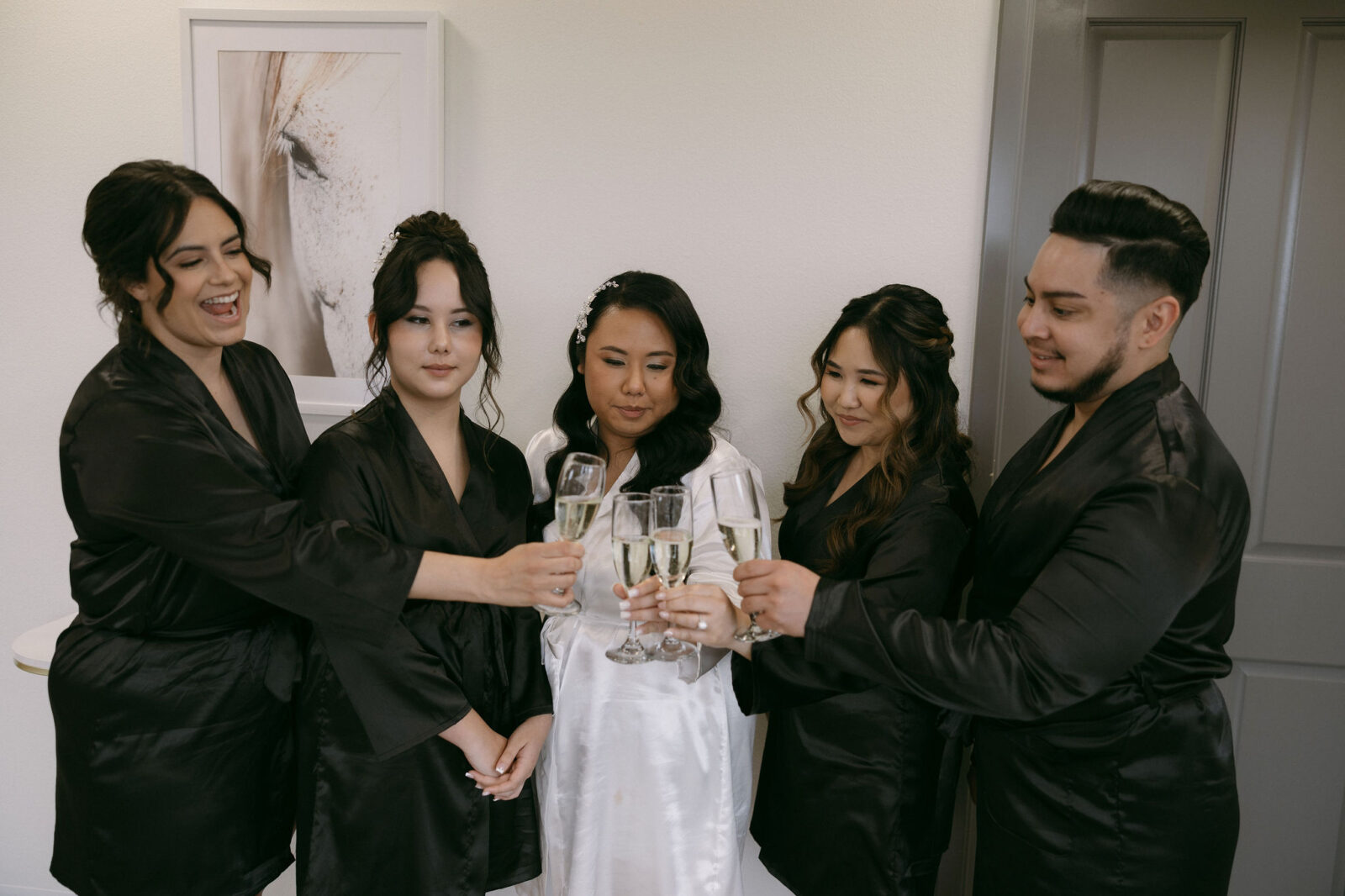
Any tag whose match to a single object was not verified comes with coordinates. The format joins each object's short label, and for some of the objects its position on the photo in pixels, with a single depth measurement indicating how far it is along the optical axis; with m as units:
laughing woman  1.54
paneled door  2.04
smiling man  1.34
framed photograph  2.27
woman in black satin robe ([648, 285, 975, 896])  1.73
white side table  2.13
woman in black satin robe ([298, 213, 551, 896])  1.67
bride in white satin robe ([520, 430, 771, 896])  1.80
